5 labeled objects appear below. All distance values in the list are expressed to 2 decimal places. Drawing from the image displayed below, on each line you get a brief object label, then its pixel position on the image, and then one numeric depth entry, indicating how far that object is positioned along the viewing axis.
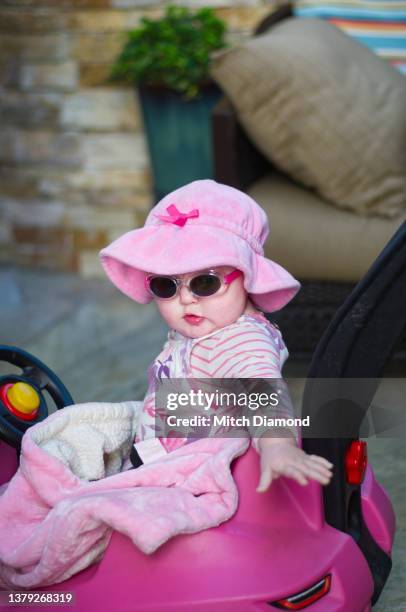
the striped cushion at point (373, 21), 2.89
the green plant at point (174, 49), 3.27
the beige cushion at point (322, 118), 2.45
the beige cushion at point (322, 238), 2.41
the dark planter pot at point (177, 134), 3.33
